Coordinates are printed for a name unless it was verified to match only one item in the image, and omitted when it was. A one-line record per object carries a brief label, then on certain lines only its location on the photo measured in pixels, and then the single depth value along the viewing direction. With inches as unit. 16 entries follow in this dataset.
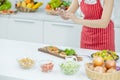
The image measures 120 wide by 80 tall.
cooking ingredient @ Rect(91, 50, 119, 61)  78.1
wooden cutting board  82.3
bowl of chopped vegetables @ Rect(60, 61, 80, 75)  71.6
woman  98.2
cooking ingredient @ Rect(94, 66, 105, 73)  68.6
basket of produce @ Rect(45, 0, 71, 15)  145.2
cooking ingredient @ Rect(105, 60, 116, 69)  70.0
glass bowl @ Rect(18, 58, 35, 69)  74.7
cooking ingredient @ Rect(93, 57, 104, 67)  70.6
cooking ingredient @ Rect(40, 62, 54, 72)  72.9
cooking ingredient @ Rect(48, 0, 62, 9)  147.0
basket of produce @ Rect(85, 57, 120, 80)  67.9
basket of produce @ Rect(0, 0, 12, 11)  151.9
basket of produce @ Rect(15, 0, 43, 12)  151.2
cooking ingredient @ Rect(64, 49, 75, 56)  83.6
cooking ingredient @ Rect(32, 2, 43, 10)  152.0
